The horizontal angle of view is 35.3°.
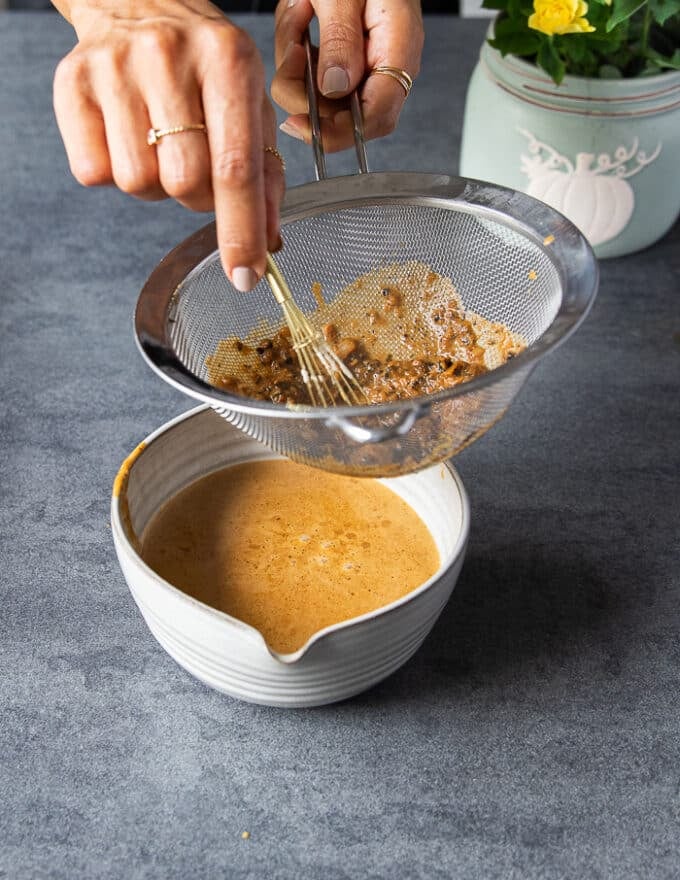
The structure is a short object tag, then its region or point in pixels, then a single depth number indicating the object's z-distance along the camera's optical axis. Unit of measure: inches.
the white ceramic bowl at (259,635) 35.1
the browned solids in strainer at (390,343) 47.2
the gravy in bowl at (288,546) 40.0
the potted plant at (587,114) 55.2
